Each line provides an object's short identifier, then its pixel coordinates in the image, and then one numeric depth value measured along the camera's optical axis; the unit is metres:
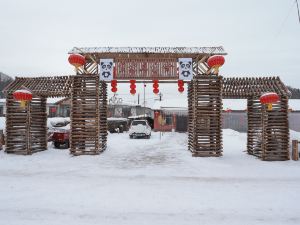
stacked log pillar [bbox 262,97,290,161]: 14.95
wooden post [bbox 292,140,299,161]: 14.80
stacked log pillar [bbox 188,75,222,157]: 15.70
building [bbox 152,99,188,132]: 40.06
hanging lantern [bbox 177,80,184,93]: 15.95
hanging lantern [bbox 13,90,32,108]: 15.15
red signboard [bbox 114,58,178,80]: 16.38
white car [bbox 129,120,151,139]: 28.16
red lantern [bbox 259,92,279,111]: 14.07
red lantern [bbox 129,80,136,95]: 15.67
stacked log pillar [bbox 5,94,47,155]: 16.39
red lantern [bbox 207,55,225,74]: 14.24
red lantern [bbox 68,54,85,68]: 14.77
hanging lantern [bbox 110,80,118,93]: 16.05
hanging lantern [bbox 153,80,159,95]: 15.70
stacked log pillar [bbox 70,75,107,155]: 16.16
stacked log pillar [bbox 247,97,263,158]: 16.19
